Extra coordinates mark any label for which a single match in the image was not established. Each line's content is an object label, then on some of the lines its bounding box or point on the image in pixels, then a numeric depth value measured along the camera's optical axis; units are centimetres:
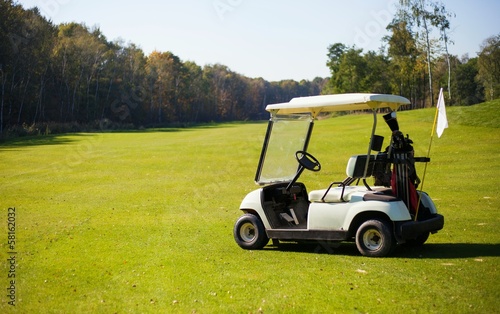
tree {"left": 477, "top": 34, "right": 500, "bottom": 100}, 8044
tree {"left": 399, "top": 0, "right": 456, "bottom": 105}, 6038
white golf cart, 903
